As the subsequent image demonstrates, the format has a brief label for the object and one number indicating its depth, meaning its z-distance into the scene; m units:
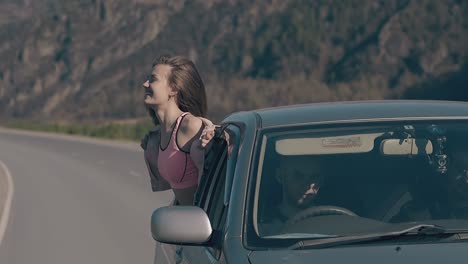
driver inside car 4.54
